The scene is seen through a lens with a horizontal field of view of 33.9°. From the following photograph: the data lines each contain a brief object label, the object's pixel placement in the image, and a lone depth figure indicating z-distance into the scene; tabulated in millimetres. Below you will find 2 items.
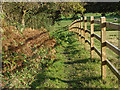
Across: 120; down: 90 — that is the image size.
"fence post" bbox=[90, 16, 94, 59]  7425
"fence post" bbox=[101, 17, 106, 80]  5277
